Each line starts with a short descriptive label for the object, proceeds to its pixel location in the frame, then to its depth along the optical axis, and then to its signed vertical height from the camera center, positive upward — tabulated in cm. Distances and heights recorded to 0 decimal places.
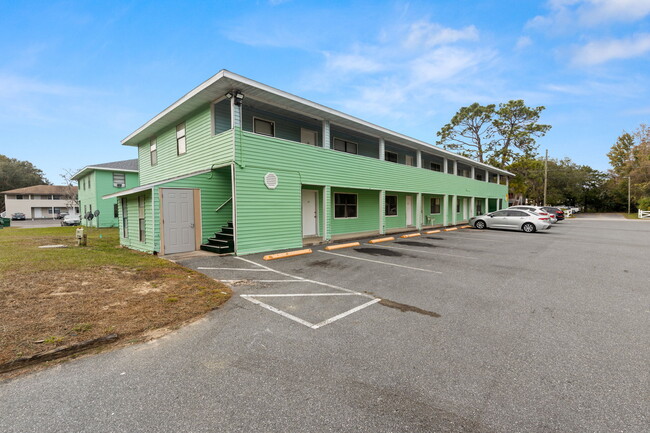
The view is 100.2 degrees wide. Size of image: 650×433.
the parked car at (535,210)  1778 -28
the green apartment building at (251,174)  938 +150
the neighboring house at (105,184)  2406 +246
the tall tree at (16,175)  5448 +783
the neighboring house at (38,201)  4691 +191
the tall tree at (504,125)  3612 +1112
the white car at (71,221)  2903 -102
